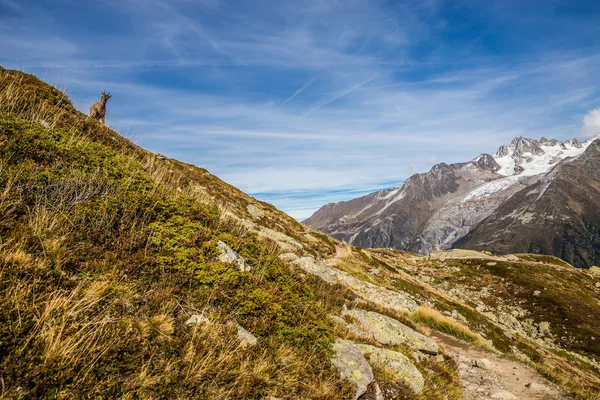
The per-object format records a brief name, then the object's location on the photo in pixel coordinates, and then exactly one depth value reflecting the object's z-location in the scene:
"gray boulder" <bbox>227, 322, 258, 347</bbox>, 5.17
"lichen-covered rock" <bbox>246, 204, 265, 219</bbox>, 36.66
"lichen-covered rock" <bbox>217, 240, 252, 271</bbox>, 7.56
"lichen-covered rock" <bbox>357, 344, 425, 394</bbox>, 7.31
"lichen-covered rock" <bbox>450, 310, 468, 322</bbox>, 29.73
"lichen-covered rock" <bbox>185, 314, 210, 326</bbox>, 4.90
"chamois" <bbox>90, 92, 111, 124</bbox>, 18.52
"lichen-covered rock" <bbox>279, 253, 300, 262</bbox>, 16.06
